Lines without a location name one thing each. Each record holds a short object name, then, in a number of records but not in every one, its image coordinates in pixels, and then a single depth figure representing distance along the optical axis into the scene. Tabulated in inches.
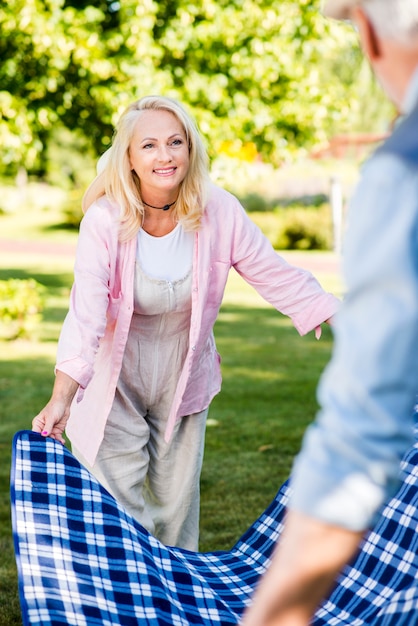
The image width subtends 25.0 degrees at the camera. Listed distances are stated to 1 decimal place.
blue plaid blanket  94.9
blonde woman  130.1
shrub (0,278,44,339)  400.8
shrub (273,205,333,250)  853.8
